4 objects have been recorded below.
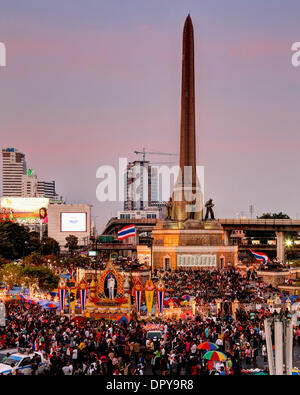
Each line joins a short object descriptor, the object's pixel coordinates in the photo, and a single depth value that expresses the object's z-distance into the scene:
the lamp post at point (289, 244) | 101.40
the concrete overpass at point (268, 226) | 79.88
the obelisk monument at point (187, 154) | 71.06
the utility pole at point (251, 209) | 157.41
